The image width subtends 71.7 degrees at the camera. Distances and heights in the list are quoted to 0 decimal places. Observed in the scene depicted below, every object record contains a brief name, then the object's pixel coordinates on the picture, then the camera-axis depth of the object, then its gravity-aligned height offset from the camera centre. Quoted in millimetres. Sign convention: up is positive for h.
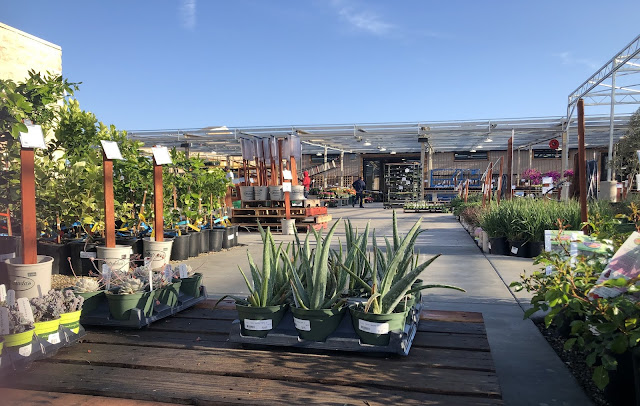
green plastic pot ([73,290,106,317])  2369 -602
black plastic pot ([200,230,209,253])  6525 -779
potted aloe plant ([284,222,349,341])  1901 -505
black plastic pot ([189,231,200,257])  6215 -783
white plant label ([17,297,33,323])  1885 -507
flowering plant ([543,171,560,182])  14724 +354
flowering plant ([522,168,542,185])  17259 +382
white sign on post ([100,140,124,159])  3584 +325
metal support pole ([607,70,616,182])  13008 +2152
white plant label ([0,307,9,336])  1799 -534
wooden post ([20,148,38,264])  2705 -11
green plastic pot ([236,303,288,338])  1964 -583
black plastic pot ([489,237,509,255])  6236 -832
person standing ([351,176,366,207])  21266 -38
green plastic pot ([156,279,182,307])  2494 -602
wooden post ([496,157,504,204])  9285 -42
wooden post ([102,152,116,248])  3482 -75
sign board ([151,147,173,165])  4215 +325
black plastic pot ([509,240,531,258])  5996 -858
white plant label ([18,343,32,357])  1791 -652
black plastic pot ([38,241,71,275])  4887 -722
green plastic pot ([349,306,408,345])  1828 -577
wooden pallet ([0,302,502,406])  1515 -708
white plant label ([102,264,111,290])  2498 -493
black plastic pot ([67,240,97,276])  4926 -774
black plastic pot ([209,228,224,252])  6832 -784
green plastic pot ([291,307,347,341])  1895 -581
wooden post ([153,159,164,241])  4168 -85
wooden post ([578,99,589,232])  3068 +135
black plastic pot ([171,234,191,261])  5867 -786
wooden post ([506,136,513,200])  8334 +450
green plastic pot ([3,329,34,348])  1786 -607
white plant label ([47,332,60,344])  1944 -654
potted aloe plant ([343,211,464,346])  1837 -511
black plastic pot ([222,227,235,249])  7146 -802
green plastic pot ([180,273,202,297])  2764 -608
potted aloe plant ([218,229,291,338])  1969 -512
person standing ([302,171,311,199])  16697 +254
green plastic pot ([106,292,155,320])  2301 -601
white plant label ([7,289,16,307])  2002 -491
